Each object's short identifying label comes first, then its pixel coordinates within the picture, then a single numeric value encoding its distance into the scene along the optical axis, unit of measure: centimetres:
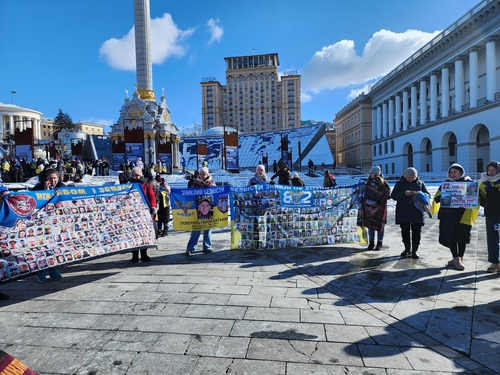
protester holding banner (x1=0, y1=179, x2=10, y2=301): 431
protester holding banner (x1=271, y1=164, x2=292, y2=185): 953
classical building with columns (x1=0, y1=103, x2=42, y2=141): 8175
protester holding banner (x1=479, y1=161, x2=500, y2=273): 501
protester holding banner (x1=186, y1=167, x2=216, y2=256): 659
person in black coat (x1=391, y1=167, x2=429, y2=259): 596
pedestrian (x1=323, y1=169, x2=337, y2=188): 1433
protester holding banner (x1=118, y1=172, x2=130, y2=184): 773
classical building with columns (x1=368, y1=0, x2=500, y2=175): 3053
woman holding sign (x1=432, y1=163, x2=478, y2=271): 524
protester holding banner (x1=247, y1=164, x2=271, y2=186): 719
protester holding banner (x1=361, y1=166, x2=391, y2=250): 658
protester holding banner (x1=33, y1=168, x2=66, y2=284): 514
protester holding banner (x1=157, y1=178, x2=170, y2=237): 857
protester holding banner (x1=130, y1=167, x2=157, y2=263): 612
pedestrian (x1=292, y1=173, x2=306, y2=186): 916
